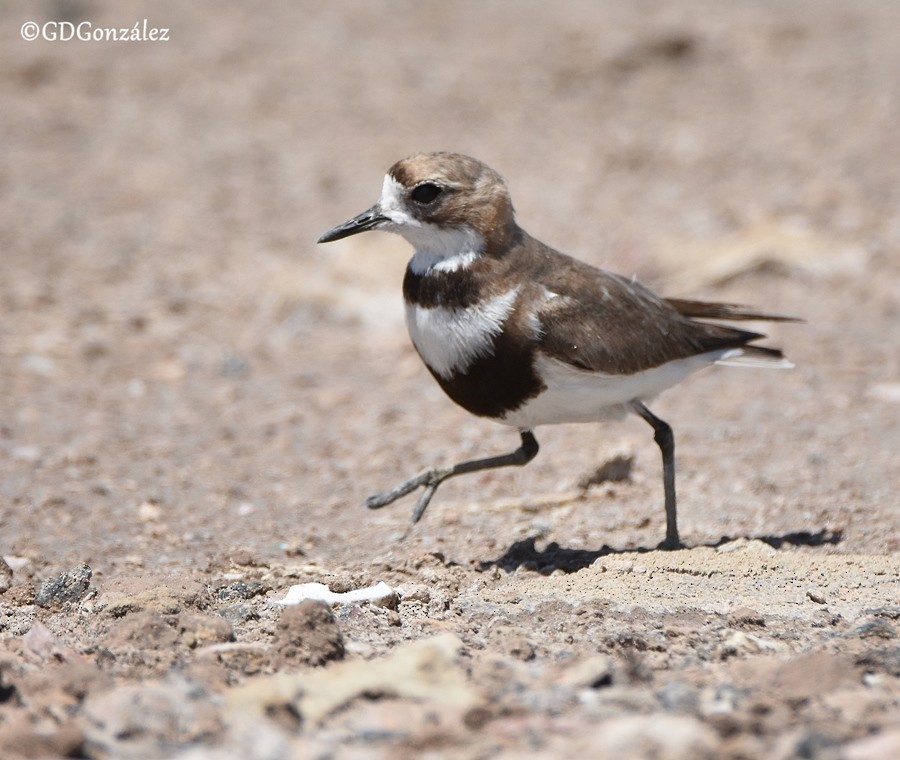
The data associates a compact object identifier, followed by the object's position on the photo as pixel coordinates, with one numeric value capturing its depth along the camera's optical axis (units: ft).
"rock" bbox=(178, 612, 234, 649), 28.22
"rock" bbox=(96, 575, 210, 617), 30.48
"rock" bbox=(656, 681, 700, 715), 23.66
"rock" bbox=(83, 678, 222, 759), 22.68
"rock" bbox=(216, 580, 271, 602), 32.78
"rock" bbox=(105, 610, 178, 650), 28.12
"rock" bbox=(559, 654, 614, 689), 24.85
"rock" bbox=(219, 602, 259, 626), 30.68
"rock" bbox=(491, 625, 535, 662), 27.27
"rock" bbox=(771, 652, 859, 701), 24.36
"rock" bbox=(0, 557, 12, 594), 34.63
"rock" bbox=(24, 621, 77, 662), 27.43
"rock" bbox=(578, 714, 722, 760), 21.21
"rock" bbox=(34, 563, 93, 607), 32.71
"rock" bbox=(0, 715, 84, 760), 22.07
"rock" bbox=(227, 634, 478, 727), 23.76
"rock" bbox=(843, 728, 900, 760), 21.26
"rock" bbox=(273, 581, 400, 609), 31.42
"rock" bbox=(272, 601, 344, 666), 26.81
